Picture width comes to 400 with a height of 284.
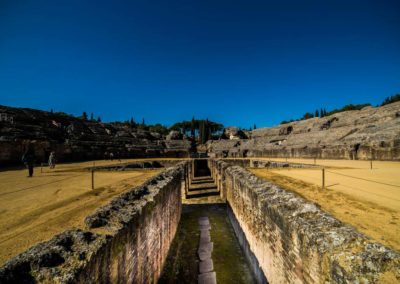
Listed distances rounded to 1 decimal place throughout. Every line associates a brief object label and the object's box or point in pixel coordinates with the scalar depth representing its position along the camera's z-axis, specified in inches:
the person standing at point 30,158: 462.2
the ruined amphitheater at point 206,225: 74.0
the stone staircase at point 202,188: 513.0
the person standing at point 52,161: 653.5
